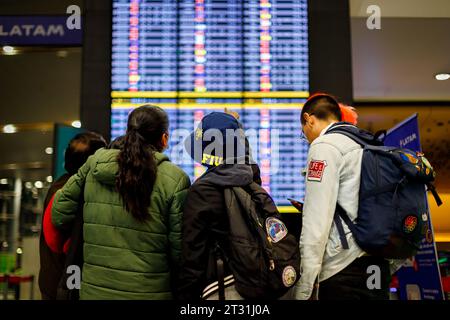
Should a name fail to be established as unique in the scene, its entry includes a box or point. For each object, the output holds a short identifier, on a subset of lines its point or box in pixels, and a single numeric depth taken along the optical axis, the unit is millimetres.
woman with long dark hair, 2244
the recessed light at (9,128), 6385
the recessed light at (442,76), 7320
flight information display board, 3730
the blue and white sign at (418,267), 3408
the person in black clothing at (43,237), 2613
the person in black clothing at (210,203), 2139
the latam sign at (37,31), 4145
